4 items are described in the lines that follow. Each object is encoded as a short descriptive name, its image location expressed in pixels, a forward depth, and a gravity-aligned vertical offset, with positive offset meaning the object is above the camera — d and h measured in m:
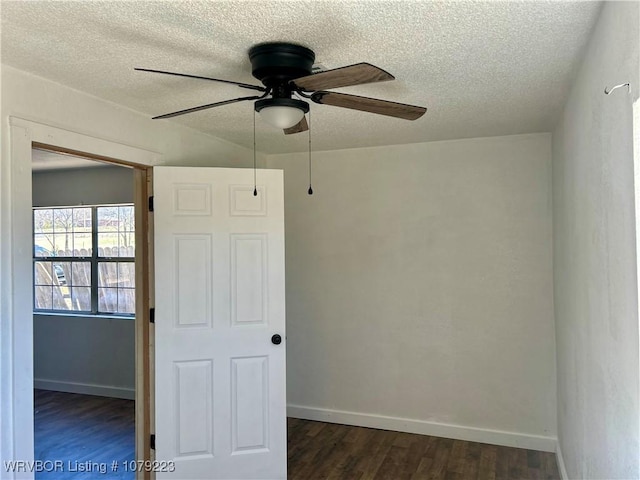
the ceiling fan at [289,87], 1.83 +0.63
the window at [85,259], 4.83 -0.15
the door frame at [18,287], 2.04 -0.19
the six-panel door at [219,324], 2.89 -0.52
